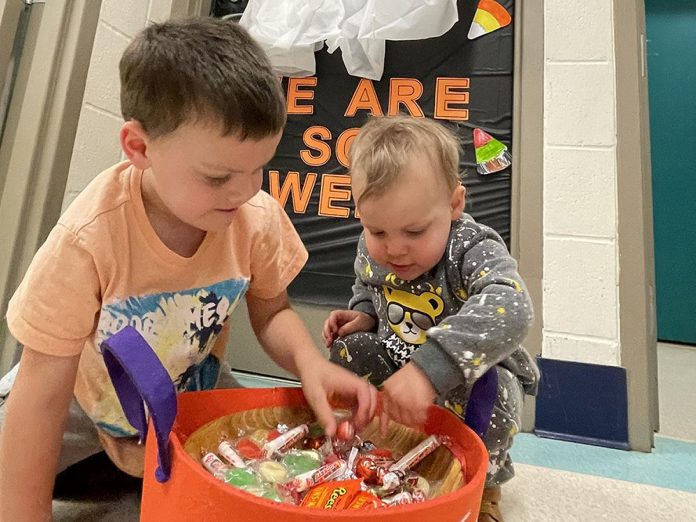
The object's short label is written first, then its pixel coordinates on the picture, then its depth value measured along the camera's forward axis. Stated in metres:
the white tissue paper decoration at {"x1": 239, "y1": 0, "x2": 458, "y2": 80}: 1.25
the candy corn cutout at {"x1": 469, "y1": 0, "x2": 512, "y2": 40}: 1.25
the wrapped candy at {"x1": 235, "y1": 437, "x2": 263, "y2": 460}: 0.53
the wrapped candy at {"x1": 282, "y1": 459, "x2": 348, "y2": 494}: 0.49
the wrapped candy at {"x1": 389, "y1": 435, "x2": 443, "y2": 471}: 0.53
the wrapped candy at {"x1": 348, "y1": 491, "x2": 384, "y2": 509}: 0.44
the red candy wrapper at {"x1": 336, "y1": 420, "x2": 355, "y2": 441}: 0.54
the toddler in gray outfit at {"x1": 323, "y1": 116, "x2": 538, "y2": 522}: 0.55
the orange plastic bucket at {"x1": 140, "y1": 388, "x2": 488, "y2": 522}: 0.34
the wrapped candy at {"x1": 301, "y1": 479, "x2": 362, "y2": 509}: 0.44
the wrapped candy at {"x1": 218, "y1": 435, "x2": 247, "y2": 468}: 0.51
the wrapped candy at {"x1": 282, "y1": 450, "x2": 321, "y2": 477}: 0.54
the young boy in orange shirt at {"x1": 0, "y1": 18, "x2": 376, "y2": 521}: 0.50
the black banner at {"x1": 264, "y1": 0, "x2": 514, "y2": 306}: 1.24
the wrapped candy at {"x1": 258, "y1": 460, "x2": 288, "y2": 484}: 0.51
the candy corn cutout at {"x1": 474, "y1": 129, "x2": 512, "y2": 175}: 1.21
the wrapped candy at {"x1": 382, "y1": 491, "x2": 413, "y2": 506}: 0.47
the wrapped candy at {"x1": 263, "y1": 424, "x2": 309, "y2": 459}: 0.55
